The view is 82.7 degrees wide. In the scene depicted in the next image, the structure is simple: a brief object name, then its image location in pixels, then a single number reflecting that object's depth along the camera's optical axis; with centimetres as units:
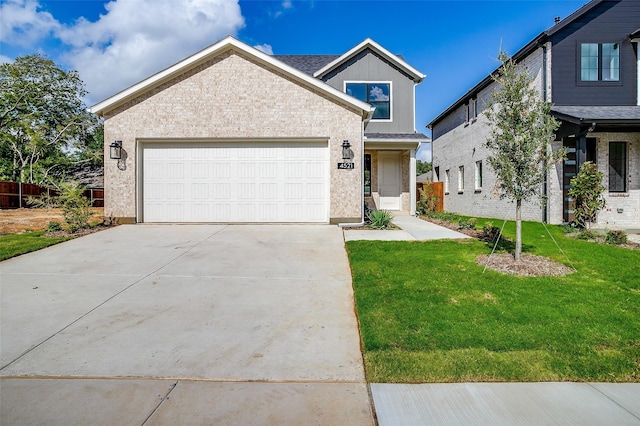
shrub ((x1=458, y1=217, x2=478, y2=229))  1032
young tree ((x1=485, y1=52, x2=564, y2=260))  586
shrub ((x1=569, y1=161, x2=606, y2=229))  981
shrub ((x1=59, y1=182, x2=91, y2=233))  943
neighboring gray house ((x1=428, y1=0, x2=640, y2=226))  1152
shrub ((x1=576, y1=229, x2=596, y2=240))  879
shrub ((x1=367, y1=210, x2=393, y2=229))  1030
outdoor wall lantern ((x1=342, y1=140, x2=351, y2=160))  1059
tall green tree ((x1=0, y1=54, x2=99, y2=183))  2261
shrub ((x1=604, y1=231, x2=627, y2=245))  819
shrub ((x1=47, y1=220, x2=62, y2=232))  938
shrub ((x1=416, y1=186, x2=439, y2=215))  1550
